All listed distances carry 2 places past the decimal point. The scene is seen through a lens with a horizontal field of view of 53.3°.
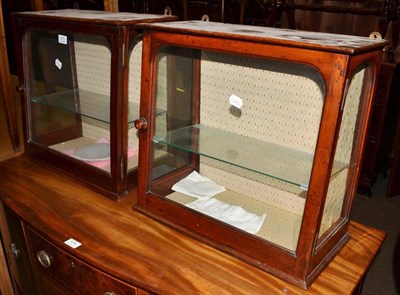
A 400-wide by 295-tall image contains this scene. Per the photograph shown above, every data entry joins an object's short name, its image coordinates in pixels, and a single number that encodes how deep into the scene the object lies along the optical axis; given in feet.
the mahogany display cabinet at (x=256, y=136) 2.73
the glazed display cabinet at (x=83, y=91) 3.76
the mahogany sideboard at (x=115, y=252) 3.08
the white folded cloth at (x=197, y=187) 4.13
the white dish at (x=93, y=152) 4.53
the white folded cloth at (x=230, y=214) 3.54
